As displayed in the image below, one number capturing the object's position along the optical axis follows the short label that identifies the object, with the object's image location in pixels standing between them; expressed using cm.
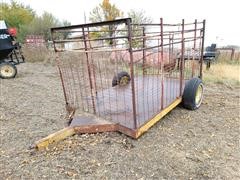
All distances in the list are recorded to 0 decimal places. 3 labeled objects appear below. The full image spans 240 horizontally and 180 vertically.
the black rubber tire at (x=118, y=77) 328
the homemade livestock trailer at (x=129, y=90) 212
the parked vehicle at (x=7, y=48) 516
